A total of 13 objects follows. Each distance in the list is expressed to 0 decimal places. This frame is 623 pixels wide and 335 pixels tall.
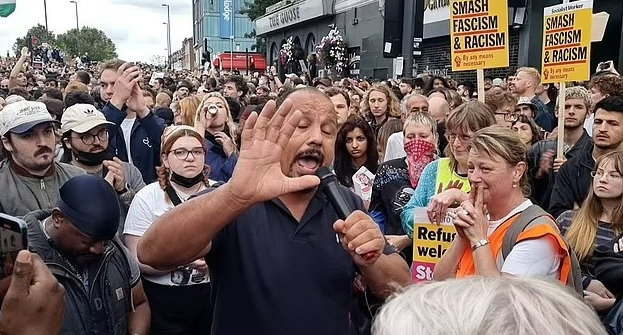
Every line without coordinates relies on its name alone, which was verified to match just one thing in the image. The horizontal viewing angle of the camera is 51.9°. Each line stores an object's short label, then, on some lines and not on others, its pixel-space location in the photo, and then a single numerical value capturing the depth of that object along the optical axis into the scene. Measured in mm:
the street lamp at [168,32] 77388
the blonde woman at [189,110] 6625
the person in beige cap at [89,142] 4285
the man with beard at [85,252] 2688
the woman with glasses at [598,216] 3684
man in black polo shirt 1947
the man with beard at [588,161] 4645
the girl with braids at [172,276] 3578
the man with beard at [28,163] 3498
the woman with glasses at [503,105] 6371
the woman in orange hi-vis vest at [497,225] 2660
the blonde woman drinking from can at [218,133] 5300
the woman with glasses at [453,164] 3852
